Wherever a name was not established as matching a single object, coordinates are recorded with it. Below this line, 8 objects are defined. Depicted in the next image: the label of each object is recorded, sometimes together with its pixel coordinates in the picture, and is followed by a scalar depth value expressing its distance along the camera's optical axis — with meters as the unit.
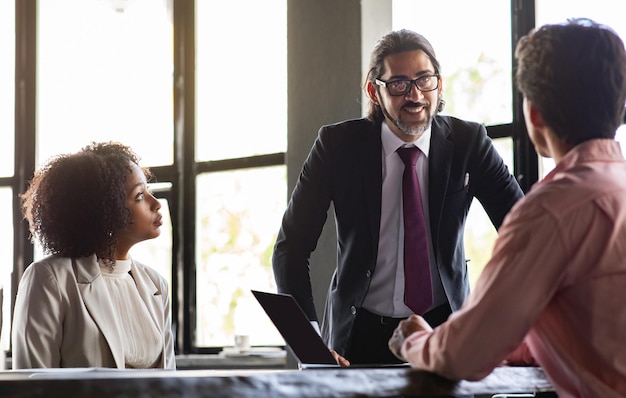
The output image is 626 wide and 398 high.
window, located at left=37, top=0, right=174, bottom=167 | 6.18
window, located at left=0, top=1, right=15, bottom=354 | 6.42
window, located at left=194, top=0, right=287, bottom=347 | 5.75
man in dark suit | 2.90
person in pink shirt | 1.44
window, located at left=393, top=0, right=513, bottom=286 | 4.62
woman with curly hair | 2.99
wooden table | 1.28
